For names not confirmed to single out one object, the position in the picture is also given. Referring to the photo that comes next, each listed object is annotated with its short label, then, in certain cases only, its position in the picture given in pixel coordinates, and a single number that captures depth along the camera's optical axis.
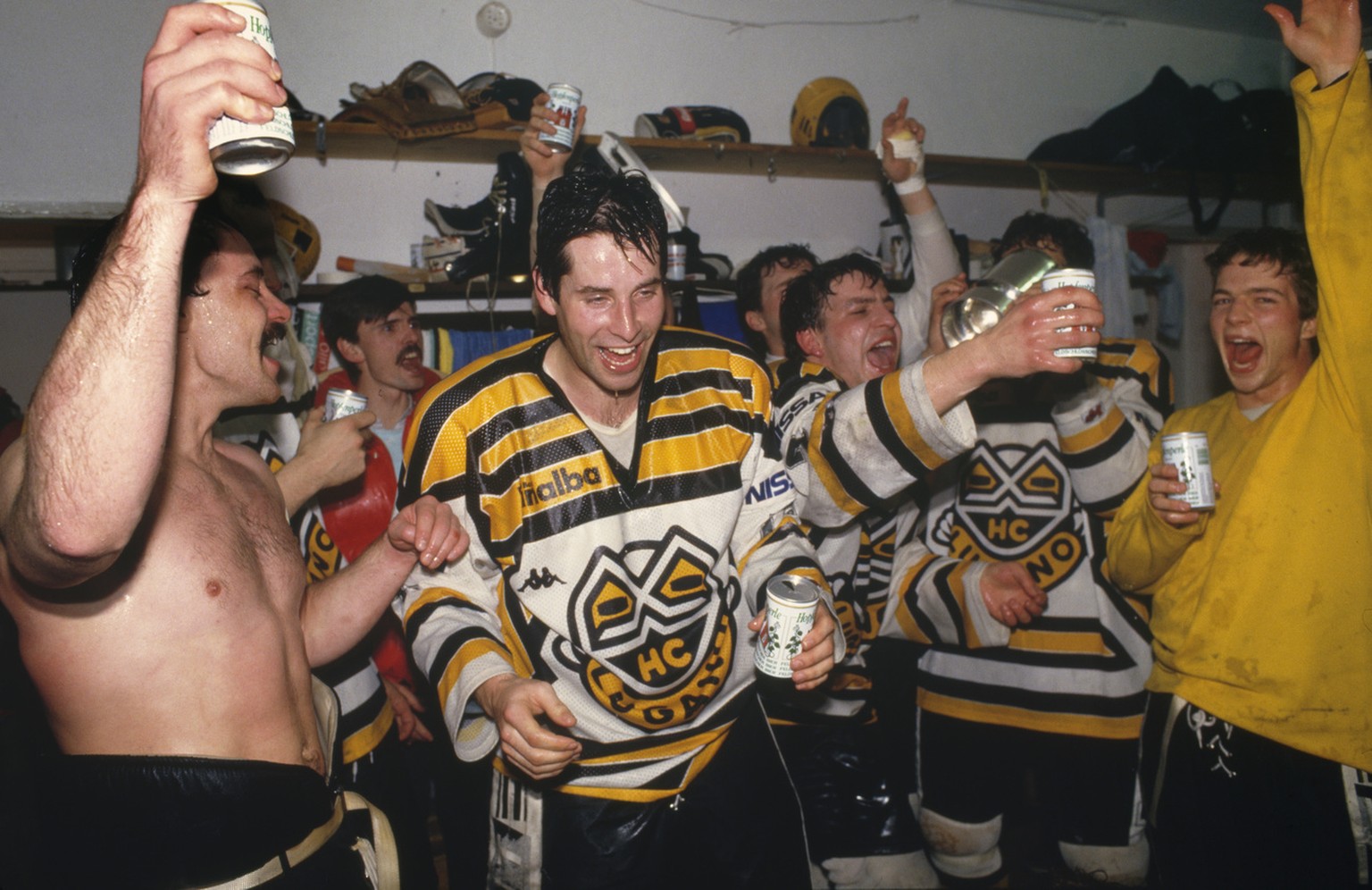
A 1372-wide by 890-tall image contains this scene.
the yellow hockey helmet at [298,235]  3.73
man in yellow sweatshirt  1.78
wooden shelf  3.96
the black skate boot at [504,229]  3.92
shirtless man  1.02
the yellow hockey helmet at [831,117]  4.75
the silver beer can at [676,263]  4.10
